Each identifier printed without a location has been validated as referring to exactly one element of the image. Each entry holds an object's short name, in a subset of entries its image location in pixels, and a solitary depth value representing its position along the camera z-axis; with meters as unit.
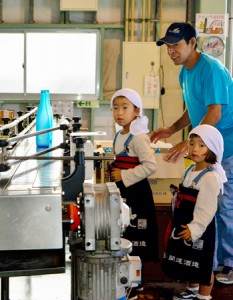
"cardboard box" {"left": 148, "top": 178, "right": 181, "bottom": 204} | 5.46
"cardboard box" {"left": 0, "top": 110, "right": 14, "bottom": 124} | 5.01
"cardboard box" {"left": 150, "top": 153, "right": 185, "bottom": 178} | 5.38
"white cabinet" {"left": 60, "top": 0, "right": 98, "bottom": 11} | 5.53
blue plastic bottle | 2.76
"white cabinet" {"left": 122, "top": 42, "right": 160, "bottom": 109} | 5.57
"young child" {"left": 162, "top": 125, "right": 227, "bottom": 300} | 2.66
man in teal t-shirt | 3.01
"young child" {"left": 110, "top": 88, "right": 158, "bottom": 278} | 2.96
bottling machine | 1.46
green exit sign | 5.78
